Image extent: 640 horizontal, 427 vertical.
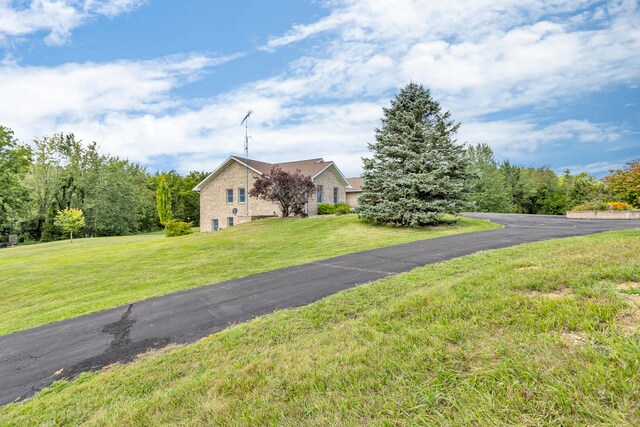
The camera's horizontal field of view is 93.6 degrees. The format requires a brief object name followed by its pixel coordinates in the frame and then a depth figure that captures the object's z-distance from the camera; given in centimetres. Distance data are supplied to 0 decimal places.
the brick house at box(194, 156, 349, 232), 2822
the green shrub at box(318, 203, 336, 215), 2903
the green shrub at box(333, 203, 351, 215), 2905
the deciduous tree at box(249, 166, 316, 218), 2245
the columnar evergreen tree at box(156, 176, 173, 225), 4009
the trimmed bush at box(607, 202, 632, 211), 2059
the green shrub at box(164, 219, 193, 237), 2661
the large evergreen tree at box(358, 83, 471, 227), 1769
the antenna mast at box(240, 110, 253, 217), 2550
